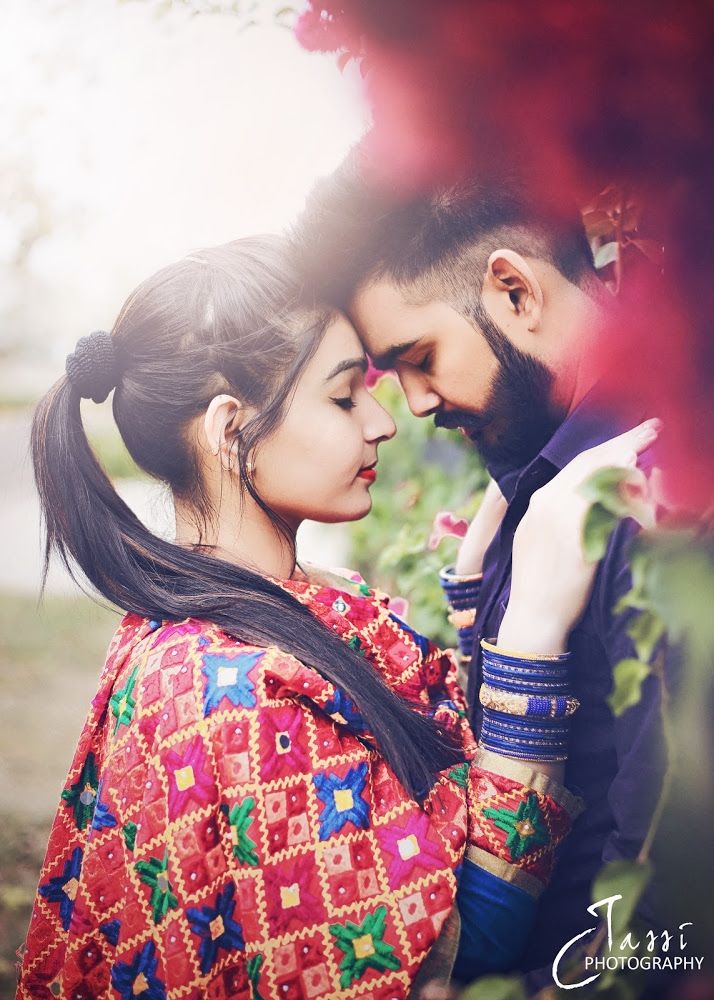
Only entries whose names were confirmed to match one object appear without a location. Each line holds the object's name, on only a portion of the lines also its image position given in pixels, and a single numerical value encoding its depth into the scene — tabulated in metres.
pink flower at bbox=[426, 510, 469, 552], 1.72
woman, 1.06
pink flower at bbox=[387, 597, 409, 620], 1.78
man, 1.16
